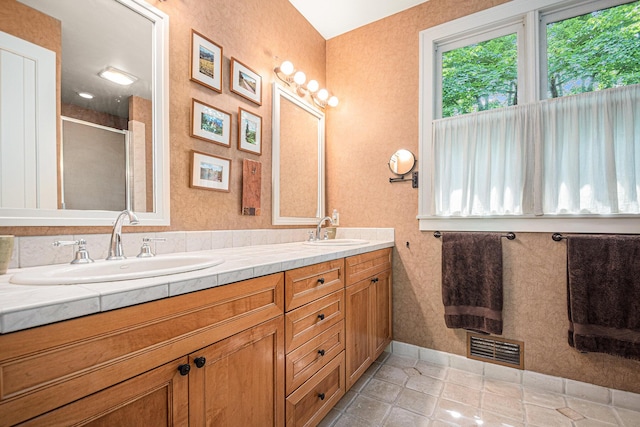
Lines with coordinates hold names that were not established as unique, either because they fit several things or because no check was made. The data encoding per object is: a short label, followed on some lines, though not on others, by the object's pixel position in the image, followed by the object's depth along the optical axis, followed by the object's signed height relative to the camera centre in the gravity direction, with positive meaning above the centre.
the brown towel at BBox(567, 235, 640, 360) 1.54 -0.45
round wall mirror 2.21 +0.38
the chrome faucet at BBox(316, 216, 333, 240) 2.24 -0.13
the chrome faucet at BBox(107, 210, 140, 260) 1.11 -0.10
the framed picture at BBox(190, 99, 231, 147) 1.52 +0.49
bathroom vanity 0.56 -0.37
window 1.62 +0.57
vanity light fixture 2.09 +0.99
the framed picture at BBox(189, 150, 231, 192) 1.52 +0.23
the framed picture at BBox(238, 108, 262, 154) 1.79 +0.51
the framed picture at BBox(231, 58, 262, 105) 1.75 +0.82
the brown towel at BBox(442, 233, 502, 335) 1.85 -0.45
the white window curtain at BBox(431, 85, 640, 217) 1.60 +0.32
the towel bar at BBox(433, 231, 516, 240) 1.86 -0.15
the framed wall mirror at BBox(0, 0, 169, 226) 0.99 +0.41
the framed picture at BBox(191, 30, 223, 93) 1.52 +0.81
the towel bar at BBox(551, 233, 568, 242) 1.72 -0.15
